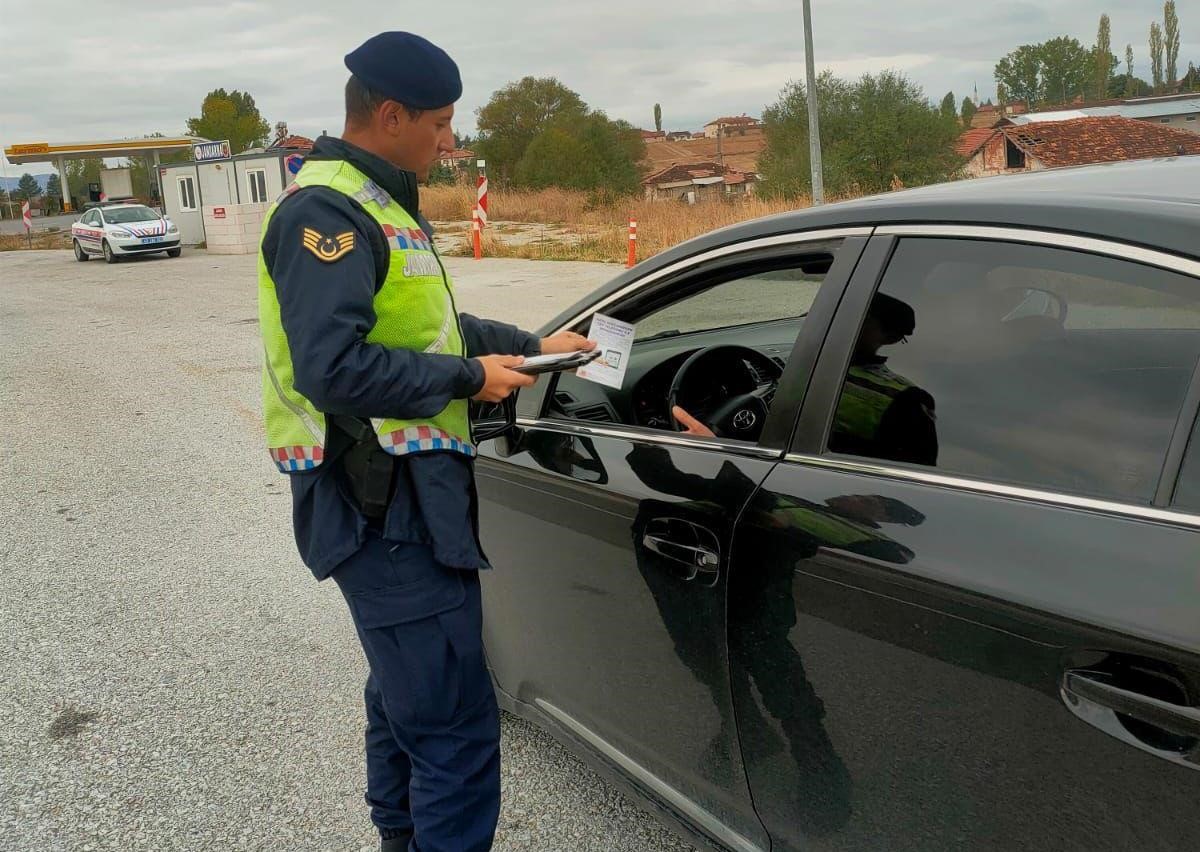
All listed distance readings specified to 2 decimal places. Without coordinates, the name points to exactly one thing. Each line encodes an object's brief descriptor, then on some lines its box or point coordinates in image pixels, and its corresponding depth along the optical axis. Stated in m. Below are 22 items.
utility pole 19.62
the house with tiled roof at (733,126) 144.75
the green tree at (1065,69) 123.81
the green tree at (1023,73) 126.75
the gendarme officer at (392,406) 1.90
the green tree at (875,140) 35.72
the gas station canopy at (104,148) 53.47
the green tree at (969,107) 132.70
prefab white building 29.73
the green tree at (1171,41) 117.69
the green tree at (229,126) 82.81
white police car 27.27
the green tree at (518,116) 65.44
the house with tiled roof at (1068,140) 32.88
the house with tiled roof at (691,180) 80.31
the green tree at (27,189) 128.38
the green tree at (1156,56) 119.06
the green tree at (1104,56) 121.88
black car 1.44
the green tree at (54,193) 90.03
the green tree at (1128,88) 119.94
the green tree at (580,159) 58.94
